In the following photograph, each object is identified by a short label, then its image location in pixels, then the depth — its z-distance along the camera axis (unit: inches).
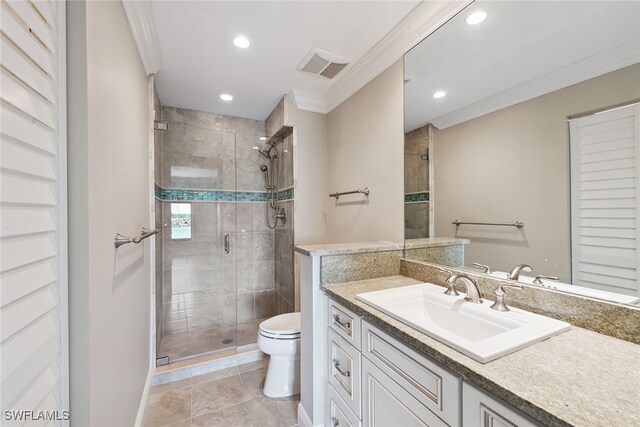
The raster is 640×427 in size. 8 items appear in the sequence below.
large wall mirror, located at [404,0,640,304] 35.1
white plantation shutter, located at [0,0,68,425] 22.5
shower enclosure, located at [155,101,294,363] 104.7
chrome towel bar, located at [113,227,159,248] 44.2
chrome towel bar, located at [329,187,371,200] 82.1
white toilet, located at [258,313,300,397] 72.3
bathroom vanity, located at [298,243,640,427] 22.8
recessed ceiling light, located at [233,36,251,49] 67.7
